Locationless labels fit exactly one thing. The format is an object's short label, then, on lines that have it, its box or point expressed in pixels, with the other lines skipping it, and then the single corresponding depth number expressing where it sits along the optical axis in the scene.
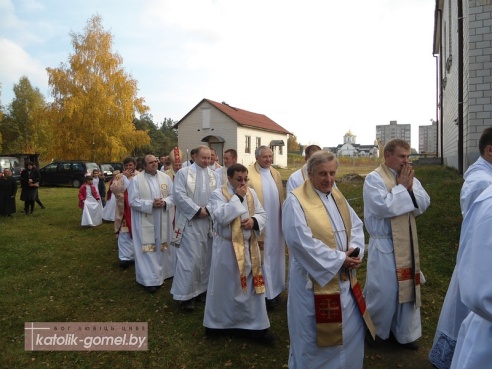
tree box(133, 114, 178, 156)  53.33
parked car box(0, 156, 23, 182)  22.61
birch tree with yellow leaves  28.42
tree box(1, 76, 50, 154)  49.75
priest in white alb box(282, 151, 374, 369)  2.89
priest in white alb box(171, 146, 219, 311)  5.14
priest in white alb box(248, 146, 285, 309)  5.15
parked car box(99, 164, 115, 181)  25.32
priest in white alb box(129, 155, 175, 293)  6.05
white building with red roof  34.50
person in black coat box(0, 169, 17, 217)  13.03
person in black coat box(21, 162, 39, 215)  13.86
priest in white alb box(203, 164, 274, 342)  4.12
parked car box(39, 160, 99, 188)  23.38
